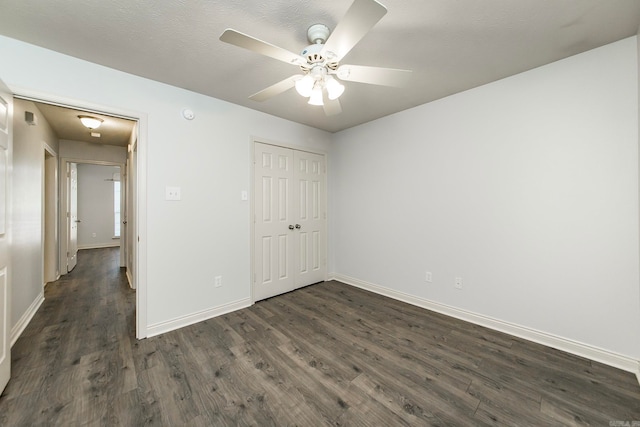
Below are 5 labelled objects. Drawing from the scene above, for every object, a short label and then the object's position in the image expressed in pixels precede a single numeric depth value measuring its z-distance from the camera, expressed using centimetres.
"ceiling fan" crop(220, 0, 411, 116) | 117
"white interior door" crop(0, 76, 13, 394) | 160
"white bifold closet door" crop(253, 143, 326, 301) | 322
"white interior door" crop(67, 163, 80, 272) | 455
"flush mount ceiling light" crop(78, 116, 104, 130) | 318
